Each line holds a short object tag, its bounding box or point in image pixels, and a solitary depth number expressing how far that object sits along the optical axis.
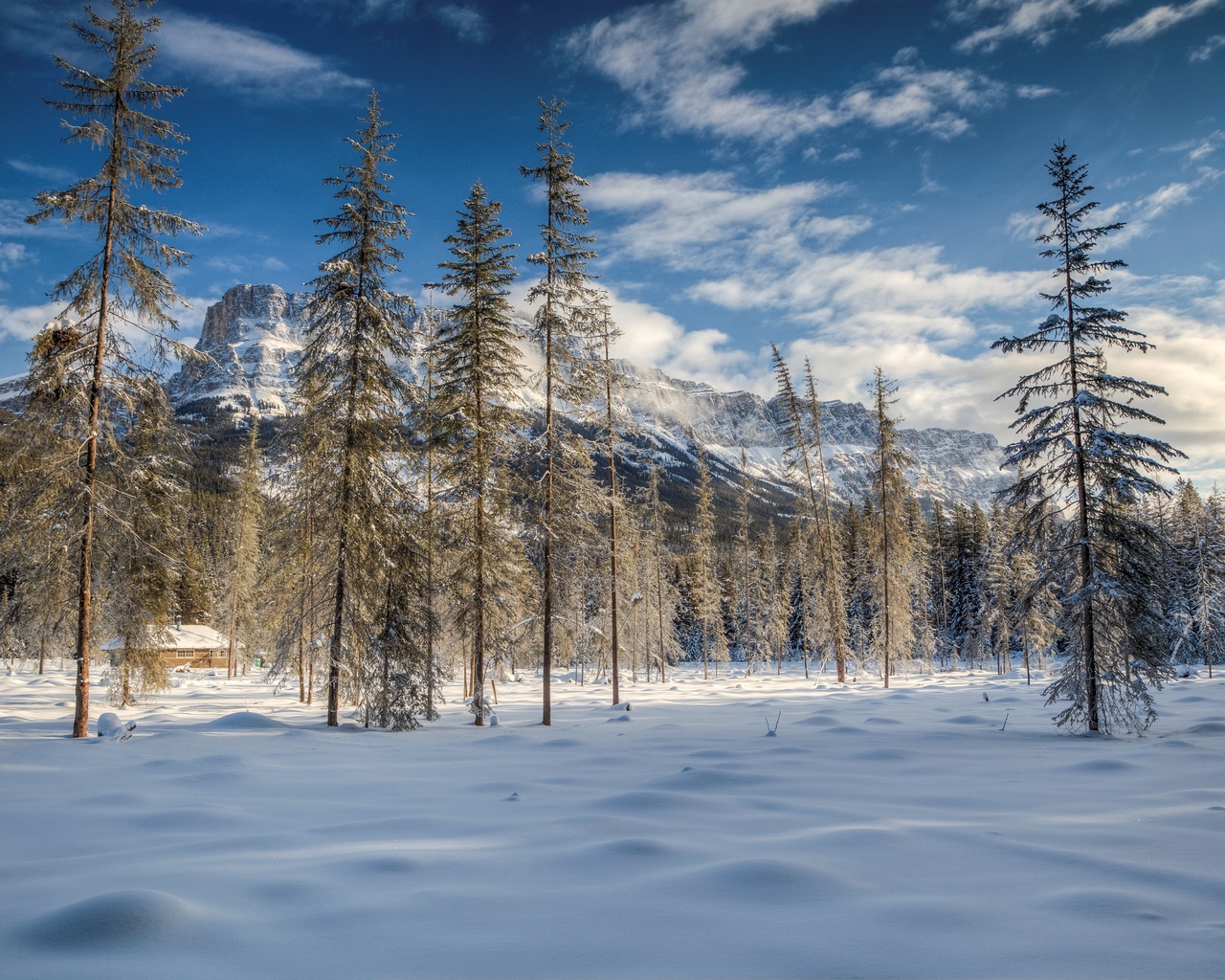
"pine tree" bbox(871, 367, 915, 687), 30.62
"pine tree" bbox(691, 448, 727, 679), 44.44
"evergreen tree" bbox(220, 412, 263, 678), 35.28
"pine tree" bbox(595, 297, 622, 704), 21.33
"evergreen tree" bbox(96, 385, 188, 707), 13.64
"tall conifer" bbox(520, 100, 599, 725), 18.09
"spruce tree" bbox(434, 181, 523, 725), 17.27
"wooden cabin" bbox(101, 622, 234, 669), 55.09
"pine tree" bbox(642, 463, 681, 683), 41.06
